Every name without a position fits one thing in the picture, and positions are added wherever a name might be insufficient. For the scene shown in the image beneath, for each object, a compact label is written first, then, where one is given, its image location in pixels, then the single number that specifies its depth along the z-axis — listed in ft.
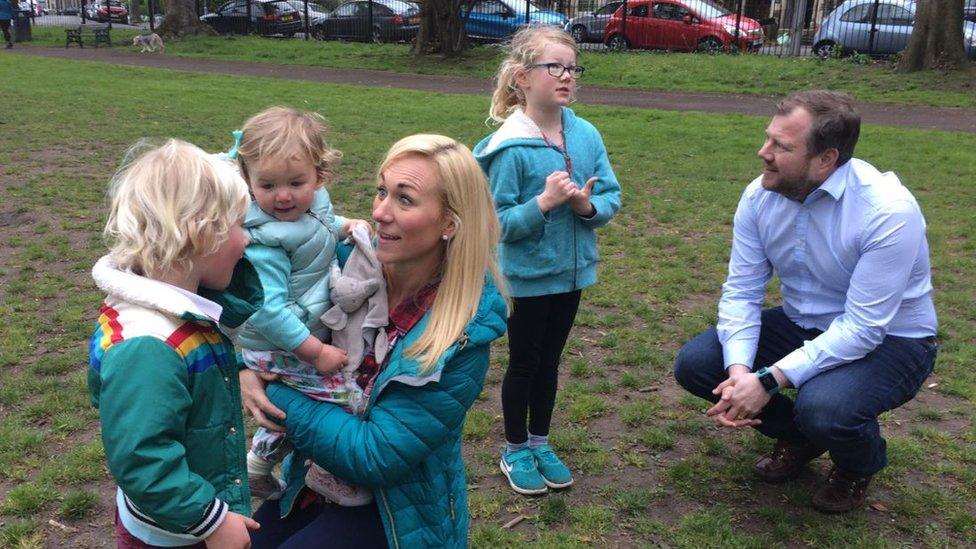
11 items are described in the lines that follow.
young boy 5.90
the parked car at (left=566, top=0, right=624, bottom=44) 81.97
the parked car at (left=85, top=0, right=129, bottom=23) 137.39
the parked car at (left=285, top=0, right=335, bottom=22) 101.14
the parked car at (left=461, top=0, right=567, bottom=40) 84.07
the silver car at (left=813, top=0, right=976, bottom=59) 67.97
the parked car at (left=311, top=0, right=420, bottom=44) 90.22
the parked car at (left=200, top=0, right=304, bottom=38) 98.89
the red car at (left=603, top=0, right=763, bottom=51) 75.61
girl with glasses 10.91
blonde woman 7.00
